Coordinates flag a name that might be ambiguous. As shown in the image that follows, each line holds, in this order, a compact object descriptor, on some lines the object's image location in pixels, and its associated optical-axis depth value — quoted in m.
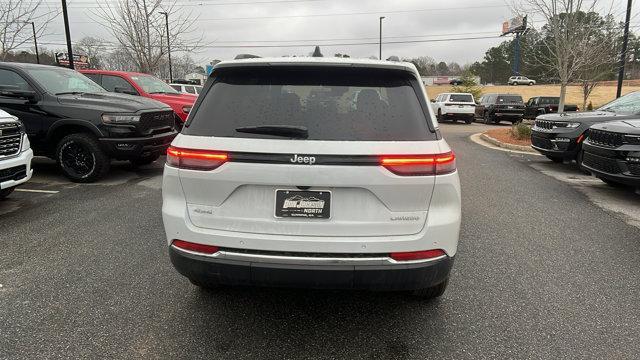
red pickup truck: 10.93
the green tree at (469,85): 38.06
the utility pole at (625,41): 15.73
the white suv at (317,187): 2.51
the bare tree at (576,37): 14.30
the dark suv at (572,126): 8.48
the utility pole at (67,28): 15.94
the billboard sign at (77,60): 23.98
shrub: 13.27
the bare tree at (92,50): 47.53
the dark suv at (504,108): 22.84
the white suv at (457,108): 23.16
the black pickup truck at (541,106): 23.30
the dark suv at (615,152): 6.12
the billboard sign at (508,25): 71.59
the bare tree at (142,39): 21.55
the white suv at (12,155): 5.46
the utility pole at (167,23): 23.27
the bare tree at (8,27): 14.70
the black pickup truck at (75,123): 7.30
